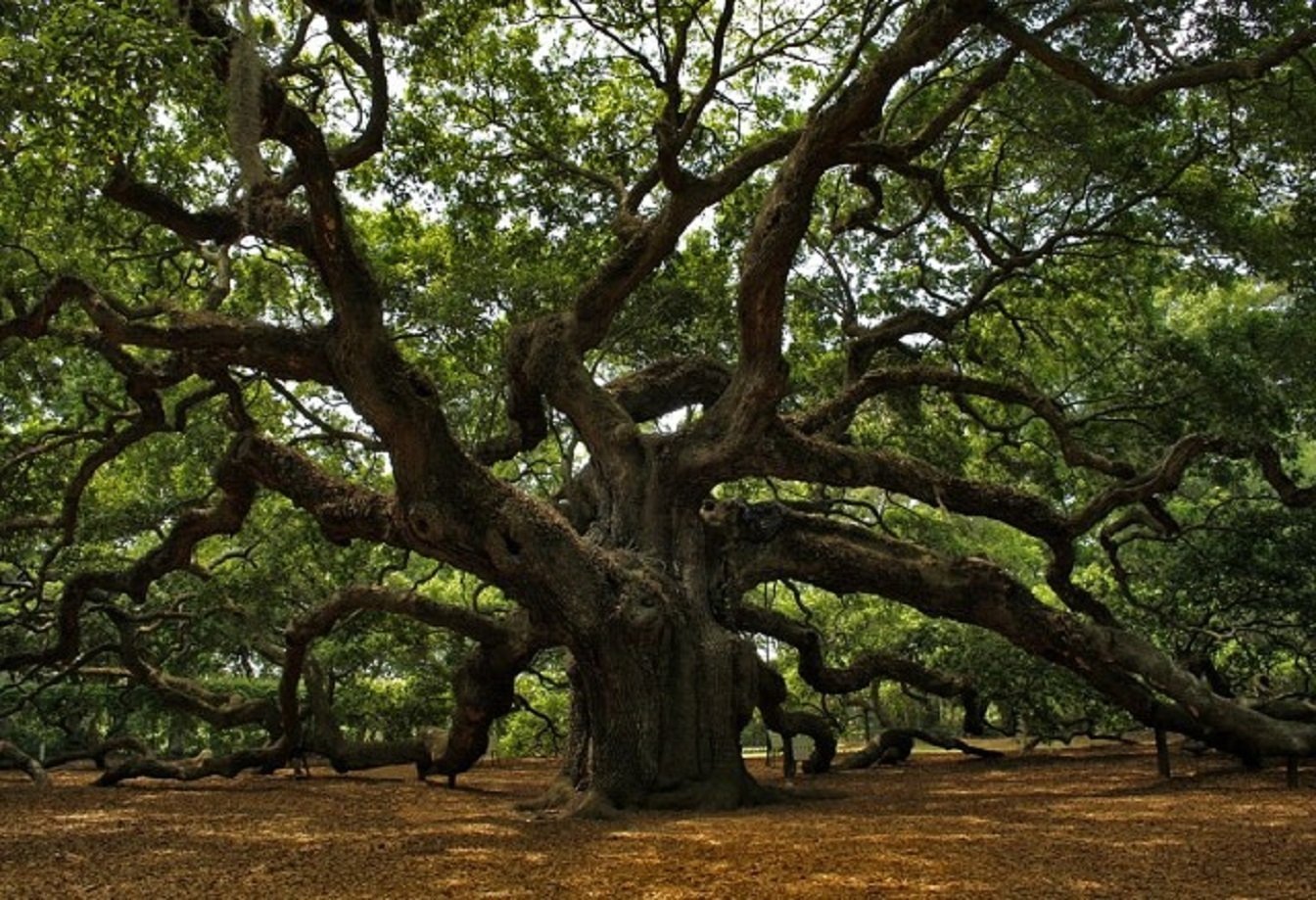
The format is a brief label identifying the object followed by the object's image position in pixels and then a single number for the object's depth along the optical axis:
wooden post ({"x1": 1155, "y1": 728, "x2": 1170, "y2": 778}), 9.19
